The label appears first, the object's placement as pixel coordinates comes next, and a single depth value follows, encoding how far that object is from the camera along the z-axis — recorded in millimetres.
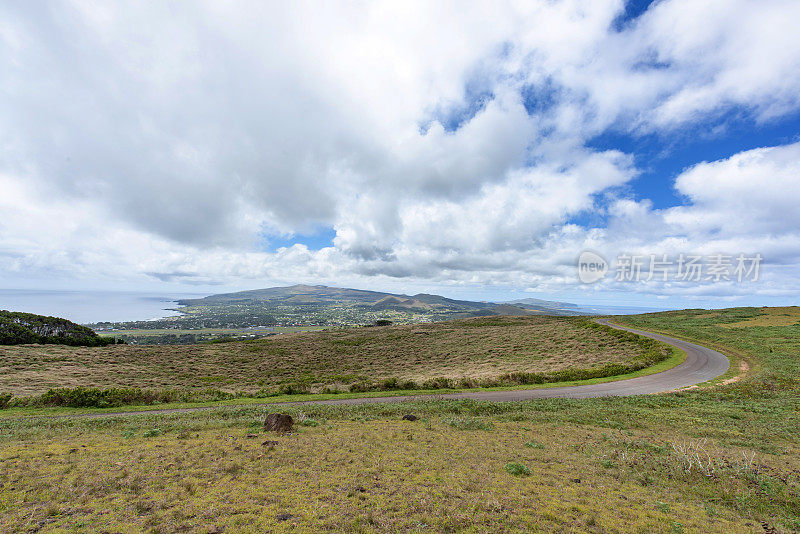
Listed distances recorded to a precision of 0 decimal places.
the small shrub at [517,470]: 10188
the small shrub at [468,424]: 15711
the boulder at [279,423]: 14227
